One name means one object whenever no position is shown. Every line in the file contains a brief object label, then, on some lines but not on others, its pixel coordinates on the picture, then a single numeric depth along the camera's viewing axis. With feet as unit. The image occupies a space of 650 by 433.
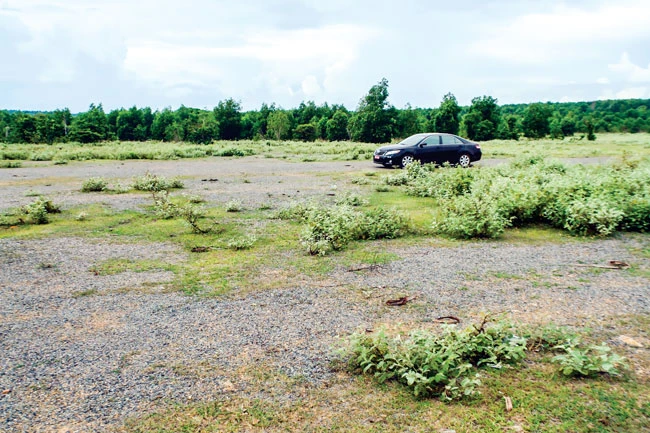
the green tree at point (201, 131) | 196.13
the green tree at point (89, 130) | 179.83
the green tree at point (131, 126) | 260.62
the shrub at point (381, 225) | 29.55
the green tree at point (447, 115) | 231.09
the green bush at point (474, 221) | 29.07
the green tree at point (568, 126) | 279.49
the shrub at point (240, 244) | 27.30
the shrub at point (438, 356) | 12.28
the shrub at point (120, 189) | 49.19
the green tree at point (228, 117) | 236.43
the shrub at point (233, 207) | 38.65
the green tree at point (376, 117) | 197.47
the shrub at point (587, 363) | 12.71
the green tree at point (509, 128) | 245.65
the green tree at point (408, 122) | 246.68
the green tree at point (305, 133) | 266.98
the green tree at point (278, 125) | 250.57
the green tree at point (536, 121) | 250.98
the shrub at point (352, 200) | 40.34
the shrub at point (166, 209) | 35.29
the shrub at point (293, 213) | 35.68
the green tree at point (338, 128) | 255.09
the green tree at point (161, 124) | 250.98
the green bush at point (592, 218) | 29.50
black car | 70.90
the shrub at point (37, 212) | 33.76
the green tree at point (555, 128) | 238.27
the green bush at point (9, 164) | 81.41
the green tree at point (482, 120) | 241.96
